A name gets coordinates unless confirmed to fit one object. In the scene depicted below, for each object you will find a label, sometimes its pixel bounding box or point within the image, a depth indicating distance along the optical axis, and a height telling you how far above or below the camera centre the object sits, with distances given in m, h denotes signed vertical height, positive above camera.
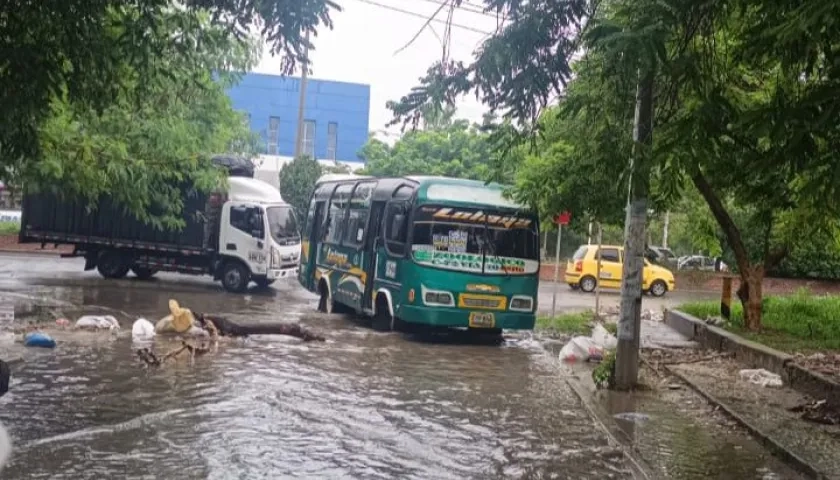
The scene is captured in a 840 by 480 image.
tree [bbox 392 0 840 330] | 6.12 +1.46
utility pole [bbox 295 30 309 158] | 35.62 +4.29
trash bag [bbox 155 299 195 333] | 15.26 -1.63
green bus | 16.22 -0.26
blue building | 54.09 +7.18
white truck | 25.23 -0.34
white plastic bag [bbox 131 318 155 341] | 14.96 -1.79
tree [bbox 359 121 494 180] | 41.91 +4.13
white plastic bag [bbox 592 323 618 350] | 15.38 -1.44
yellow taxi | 34.03 -0.68
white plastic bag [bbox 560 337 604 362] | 15.05 -1.64
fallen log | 15.76 -1.71
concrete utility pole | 10.95 -0.35
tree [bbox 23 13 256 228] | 15.13 +1.46
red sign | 18.32 +0.66
